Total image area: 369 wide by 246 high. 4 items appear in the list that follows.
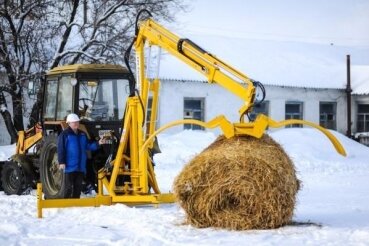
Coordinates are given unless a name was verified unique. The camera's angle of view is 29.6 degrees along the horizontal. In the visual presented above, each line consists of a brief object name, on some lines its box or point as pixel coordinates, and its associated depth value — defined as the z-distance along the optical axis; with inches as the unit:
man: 464.4
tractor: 498.6
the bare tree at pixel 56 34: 901.2
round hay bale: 353.4
